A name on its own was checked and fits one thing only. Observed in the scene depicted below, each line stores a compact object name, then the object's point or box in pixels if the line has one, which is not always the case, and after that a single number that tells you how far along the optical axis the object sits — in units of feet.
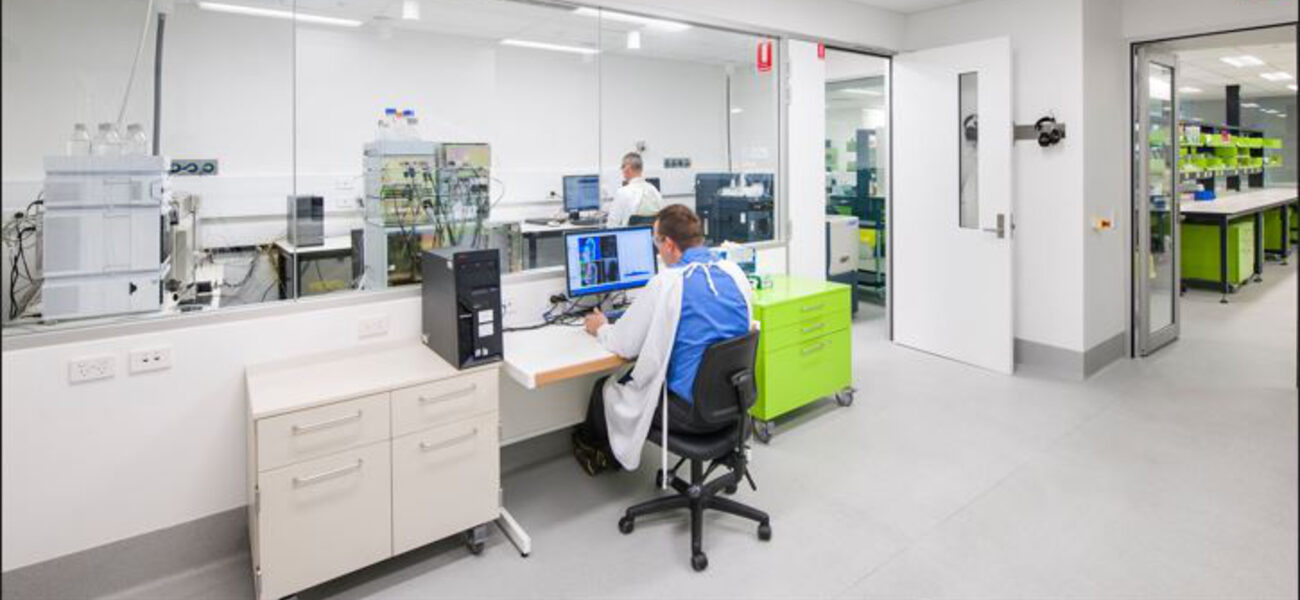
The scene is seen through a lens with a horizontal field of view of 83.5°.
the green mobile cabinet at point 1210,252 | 23.03
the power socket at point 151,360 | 7.90
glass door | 15.83
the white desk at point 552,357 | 8.46
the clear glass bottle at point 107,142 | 8.89
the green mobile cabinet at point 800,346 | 11.73
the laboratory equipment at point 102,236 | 7.69
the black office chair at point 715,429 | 8.15
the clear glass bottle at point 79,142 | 8.74
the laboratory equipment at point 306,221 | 10.41
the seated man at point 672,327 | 8.43
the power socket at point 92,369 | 7.60
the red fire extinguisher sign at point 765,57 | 14.08
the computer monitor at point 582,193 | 16.69
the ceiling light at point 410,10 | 16.34
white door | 15.03
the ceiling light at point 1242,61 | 24.63
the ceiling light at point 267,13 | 14.91
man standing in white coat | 14.82
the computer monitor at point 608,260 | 10.82
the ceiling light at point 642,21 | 11.71
